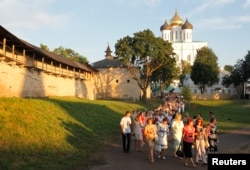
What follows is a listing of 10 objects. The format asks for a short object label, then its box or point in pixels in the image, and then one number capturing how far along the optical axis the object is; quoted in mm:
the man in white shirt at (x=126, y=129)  14164
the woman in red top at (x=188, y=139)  11445
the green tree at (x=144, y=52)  51281
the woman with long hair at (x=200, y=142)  11861
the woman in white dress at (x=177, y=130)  12328
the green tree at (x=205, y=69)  74812
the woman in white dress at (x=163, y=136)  13062
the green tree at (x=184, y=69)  96062
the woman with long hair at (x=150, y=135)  12520
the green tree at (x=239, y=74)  76375
